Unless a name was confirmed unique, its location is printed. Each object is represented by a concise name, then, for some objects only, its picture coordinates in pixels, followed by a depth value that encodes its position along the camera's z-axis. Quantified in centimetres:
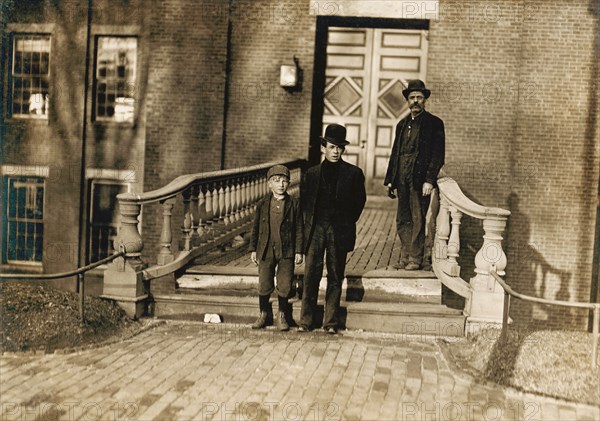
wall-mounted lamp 1365
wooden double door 1447
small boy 704
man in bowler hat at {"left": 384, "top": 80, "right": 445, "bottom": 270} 793
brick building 1320
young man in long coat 699
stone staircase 748
